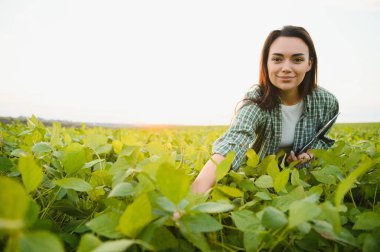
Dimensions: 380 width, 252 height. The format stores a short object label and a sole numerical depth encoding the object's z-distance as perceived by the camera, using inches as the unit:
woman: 75.9
